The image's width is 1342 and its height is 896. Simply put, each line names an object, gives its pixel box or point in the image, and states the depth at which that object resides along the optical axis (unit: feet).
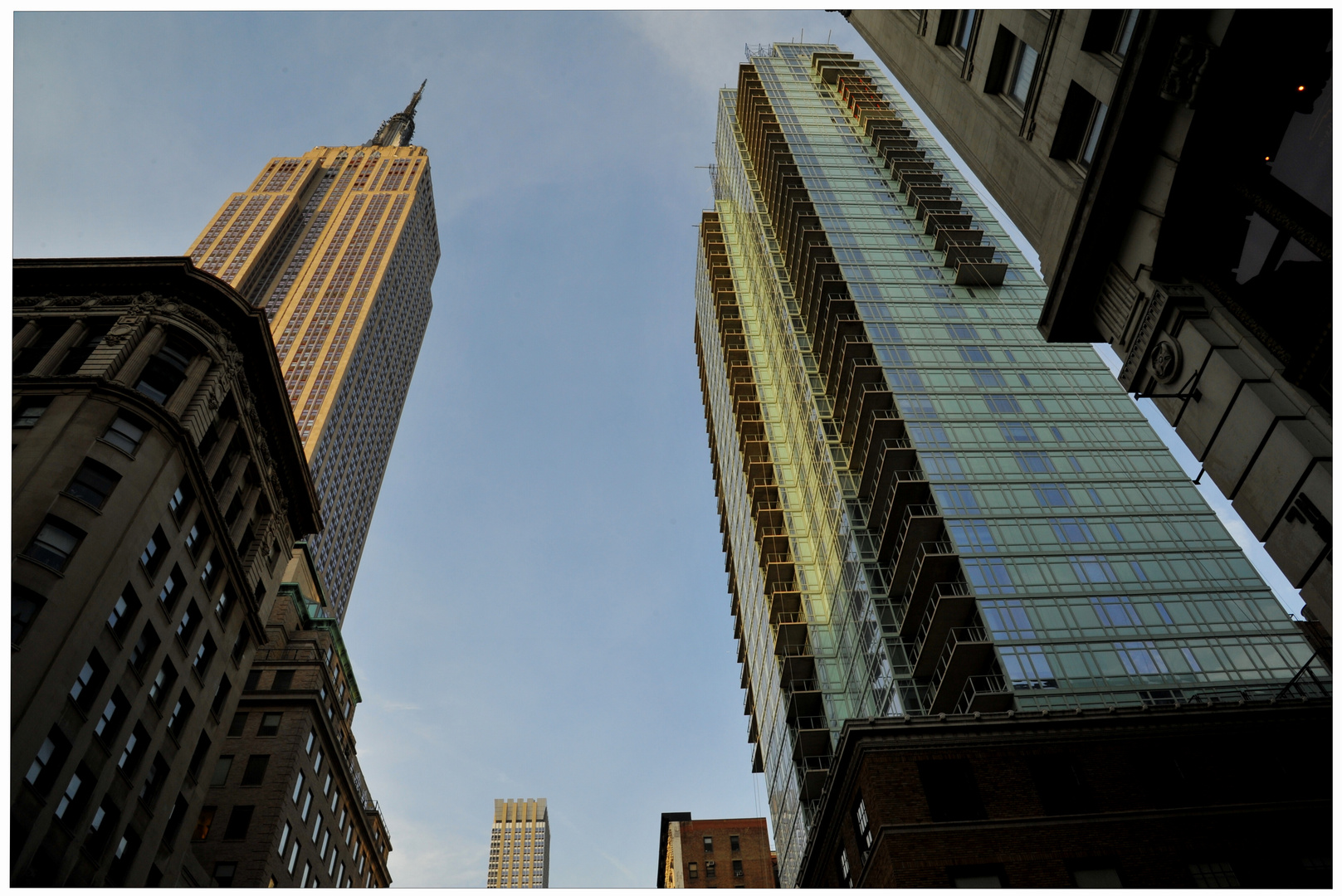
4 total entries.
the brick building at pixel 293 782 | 169.17
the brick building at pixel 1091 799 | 97.30
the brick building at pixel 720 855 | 327.67
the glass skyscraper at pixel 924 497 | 131.64
